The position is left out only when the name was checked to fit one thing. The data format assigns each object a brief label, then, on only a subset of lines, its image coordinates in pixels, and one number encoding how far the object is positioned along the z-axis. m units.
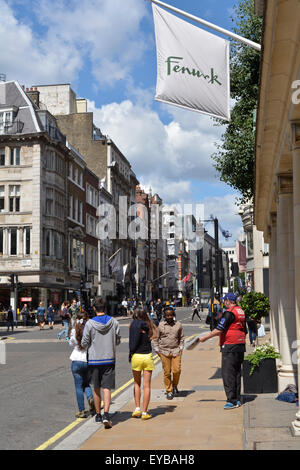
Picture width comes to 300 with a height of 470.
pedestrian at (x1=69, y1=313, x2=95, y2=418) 10.01
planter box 11.23
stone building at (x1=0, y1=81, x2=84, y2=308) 53.22
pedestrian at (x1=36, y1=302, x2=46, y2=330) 40.83
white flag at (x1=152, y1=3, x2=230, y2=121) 9.98
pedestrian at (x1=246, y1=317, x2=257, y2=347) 22.05
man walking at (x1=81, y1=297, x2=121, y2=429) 9.20
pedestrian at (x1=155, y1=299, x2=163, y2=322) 46.42
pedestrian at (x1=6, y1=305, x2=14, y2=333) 39.25
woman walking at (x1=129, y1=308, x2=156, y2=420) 9.87
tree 24.88
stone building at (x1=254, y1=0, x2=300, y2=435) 6.66
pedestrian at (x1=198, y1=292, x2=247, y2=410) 10.20
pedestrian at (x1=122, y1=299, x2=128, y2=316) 67.06
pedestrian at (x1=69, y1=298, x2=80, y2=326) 31.12
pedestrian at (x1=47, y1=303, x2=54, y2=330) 44.90
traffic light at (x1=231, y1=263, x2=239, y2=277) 28.61
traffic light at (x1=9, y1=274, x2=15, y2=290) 41.86
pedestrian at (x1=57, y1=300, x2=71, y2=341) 30.31
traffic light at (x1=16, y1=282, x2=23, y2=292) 42.34
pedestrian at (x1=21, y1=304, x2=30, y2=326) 46.52
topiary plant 20.75
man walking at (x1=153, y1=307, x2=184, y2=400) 11.73
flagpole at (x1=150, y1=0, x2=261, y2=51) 10.33
